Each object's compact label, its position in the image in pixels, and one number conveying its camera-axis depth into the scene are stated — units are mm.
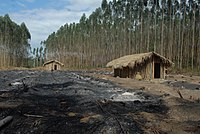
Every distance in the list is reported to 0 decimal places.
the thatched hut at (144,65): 25198
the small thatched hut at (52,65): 57566
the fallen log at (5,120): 5785
